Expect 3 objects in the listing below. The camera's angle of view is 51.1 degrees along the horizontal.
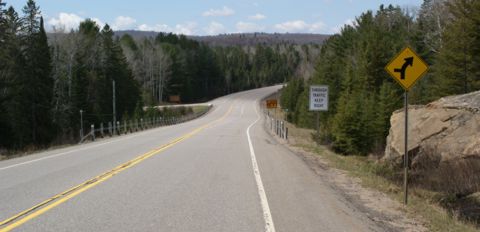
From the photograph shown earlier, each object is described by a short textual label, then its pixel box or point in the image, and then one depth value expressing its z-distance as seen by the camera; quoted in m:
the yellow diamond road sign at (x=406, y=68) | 9.91
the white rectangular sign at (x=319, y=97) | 25.77
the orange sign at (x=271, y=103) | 45.01
